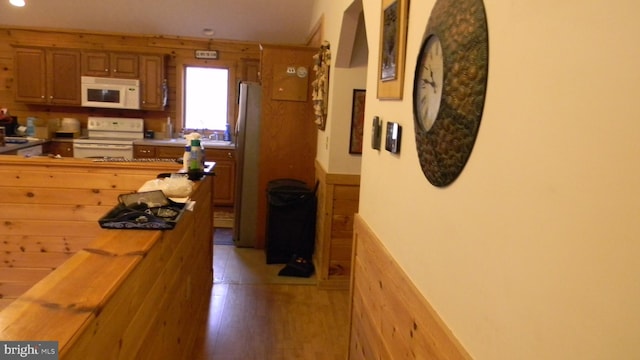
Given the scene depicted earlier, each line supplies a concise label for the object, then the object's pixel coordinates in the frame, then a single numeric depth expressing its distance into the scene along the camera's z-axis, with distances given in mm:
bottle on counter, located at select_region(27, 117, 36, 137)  5746
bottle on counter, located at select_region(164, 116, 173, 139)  6129
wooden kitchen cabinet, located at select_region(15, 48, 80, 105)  5719
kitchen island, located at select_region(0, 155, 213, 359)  955
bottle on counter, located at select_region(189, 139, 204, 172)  2643
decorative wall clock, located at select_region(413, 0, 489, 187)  989
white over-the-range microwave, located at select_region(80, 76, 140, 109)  5711
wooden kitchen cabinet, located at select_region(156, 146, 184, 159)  5637
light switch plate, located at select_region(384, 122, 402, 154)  1583
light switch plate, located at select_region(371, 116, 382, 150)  1845
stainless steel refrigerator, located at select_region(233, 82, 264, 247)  4492
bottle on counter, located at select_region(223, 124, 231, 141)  6199
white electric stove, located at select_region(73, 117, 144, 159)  5691
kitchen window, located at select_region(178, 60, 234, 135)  6238
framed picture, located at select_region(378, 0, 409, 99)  1555
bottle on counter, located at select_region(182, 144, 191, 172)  2680
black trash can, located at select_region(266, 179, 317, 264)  4023
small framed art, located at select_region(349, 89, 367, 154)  3518
